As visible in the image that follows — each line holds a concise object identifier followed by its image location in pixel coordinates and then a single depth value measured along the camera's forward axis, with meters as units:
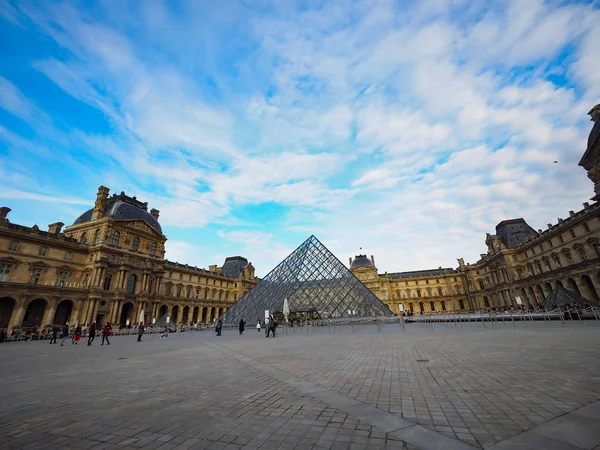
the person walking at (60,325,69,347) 16.82
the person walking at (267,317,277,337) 16.30
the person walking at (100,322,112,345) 16.05
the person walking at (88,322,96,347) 16.08
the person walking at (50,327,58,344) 17.98
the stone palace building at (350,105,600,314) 27.77
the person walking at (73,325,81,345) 17.34
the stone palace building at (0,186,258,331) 27.90
